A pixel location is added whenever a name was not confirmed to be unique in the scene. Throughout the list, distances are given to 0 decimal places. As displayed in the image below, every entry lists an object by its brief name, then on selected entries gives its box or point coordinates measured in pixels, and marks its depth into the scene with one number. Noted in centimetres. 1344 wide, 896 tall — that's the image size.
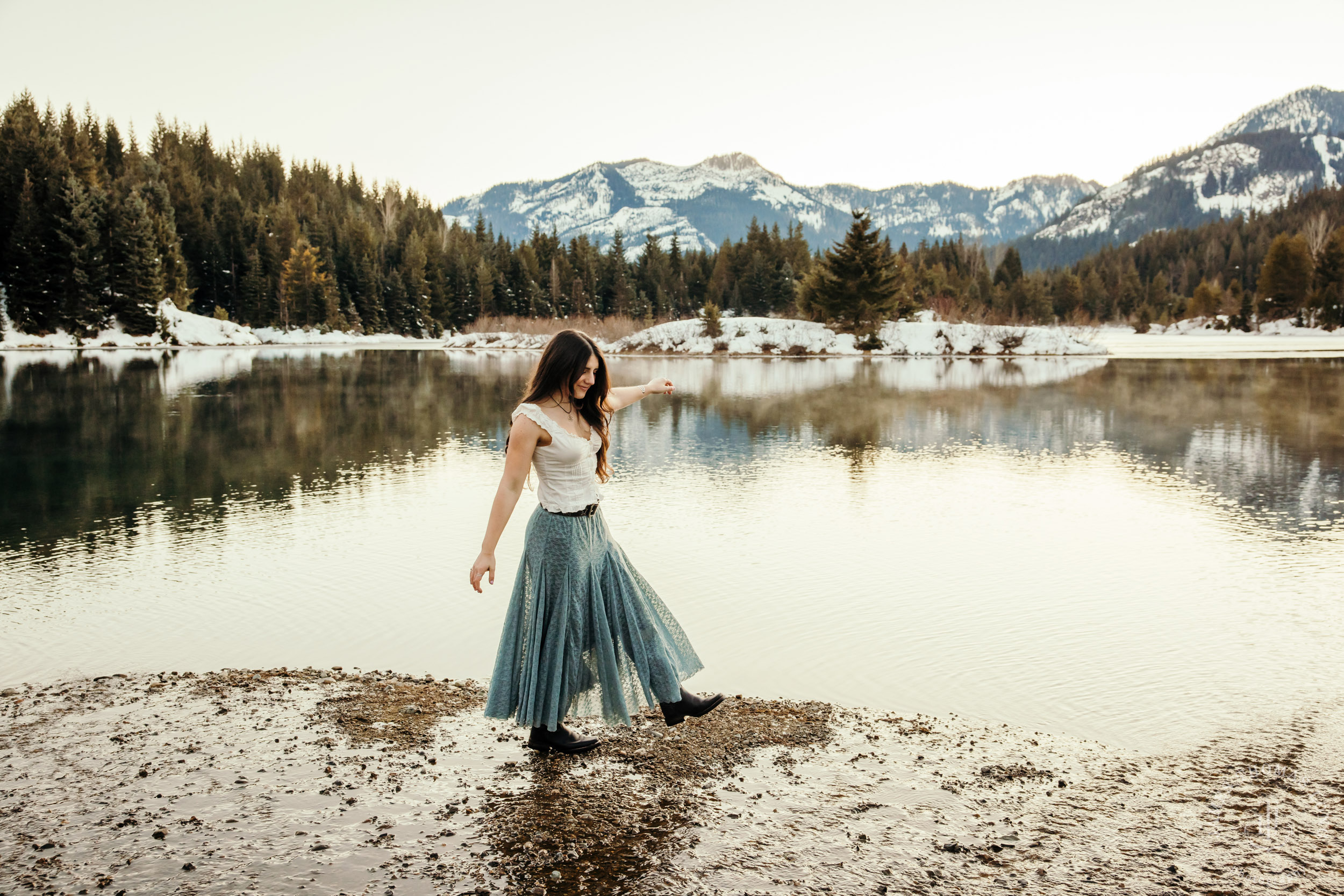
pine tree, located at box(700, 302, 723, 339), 6906
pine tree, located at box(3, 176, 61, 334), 6253
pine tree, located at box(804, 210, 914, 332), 6209
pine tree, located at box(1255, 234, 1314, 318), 9675
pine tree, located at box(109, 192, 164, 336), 6688
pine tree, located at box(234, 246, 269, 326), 8975
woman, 447
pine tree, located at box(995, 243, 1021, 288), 11081
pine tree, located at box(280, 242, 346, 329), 9300
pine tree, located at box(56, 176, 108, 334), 6325
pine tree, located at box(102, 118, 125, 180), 9656
